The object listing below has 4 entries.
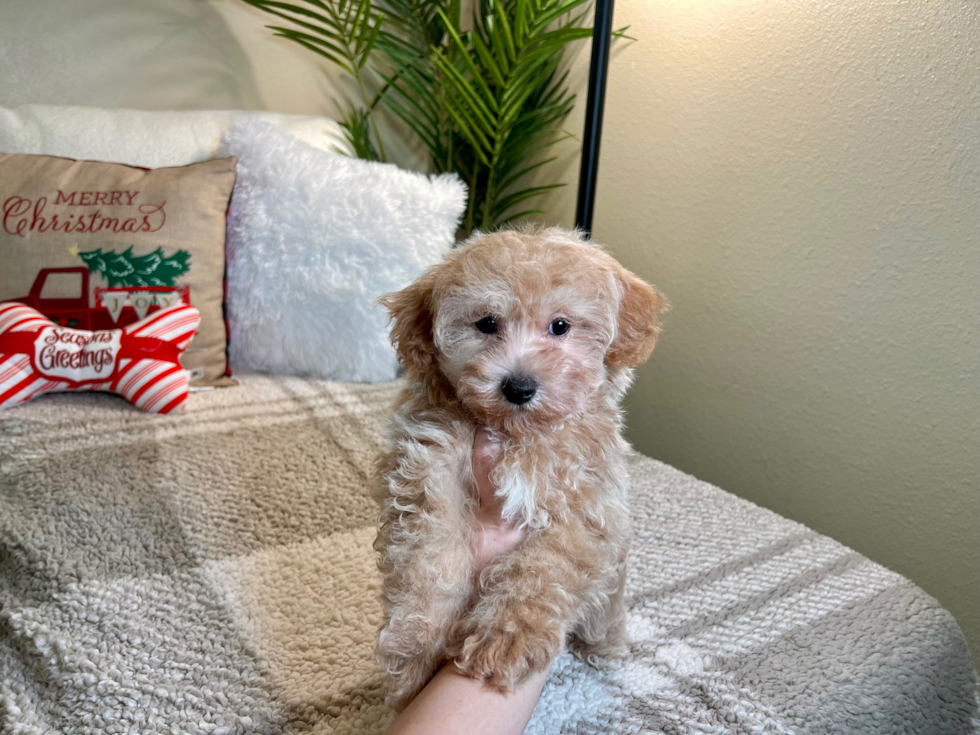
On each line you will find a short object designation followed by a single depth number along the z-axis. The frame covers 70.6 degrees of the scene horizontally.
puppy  0.73
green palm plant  2.07
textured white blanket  0.83
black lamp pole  1.49
